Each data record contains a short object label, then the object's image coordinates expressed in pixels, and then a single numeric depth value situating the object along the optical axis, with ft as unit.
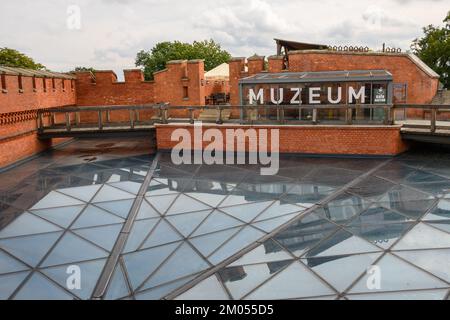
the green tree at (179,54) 186.92
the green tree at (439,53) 109.09
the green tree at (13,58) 144.97
